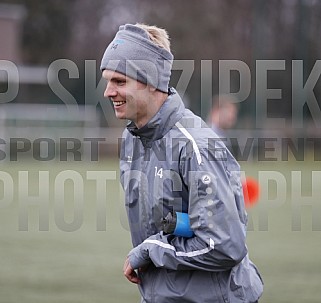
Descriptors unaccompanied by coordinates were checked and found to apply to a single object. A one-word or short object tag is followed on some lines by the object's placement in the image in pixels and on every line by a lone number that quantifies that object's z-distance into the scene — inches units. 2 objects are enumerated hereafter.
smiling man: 272.2
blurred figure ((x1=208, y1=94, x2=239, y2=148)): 932.6
